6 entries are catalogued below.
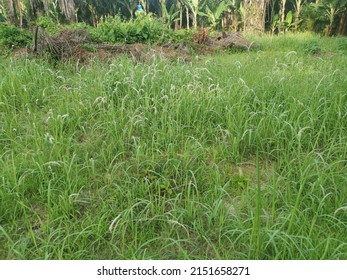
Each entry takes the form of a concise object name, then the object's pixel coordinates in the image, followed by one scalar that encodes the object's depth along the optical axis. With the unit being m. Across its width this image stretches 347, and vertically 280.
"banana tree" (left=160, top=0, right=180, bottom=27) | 13.05
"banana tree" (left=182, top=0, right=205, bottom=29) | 12.97
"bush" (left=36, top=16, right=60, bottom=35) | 9.79
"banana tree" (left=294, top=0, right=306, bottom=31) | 12.91
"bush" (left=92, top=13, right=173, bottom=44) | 8.16
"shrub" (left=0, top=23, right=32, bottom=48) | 6.80
